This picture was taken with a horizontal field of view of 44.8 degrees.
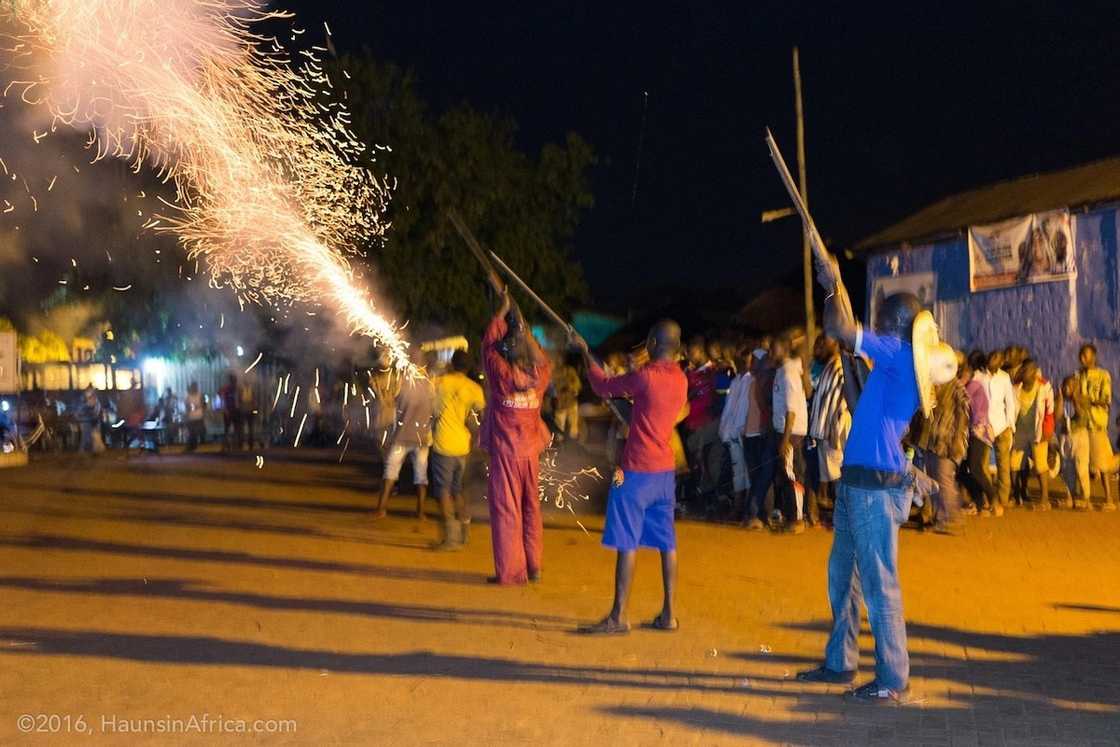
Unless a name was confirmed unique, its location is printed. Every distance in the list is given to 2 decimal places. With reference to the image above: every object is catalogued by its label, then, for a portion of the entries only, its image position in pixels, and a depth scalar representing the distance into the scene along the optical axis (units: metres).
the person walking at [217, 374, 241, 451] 29.12
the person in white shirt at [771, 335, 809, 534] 12.37
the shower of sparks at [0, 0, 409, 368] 11.01
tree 20.52
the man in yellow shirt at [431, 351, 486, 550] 10.97
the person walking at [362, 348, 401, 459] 15.95
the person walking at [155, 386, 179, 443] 32.28
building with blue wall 20.25
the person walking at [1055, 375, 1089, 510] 14.48
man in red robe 9.38
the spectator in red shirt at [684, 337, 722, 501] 14.11
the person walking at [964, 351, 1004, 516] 13.69
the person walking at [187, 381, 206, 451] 30.59
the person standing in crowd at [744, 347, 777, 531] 12.84
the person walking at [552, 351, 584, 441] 18.78
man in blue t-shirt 6.14
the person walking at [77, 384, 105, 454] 29.50
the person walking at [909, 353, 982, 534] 12.16
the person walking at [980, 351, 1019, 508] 13.81
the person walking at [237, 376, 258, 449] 29.52
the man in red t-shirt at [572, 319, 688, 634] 7.77
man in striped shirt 11.66
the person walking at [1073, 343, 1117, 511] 14.30
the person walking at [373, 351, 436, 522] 12.77
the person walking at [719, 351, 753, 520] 13.17
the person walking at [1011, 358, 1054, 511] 14.58
